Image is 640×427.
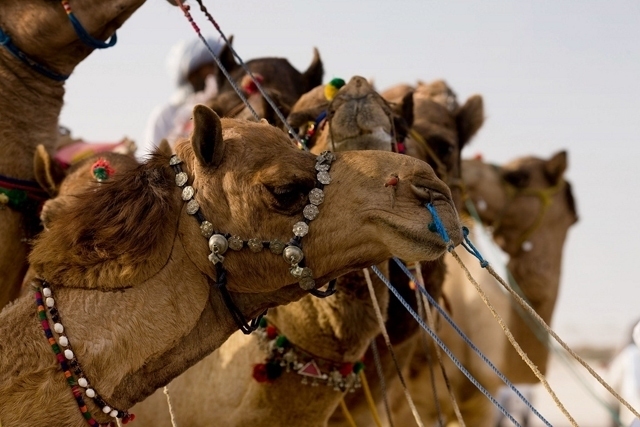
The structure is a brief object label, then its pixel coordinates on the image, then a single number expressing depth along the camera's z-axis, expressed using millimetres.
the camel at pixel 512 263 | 8008
